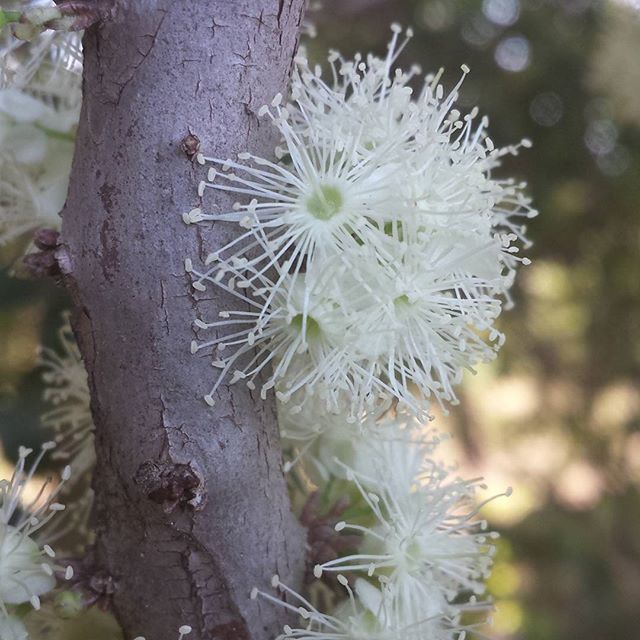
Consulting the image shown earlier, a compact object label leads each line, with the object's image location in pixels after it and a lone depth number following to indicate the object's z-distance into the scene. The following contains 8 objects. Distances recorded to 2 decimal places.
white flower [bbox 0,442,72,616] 0.09
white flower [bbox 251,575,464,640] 0.09
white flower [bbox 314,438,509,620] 0.09
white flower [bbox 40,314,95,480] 0.11
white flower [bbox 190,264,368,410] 0.08
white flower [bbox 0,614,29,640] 0.09
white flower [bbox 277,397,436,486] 0.10
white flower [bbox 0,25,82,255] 0.10
